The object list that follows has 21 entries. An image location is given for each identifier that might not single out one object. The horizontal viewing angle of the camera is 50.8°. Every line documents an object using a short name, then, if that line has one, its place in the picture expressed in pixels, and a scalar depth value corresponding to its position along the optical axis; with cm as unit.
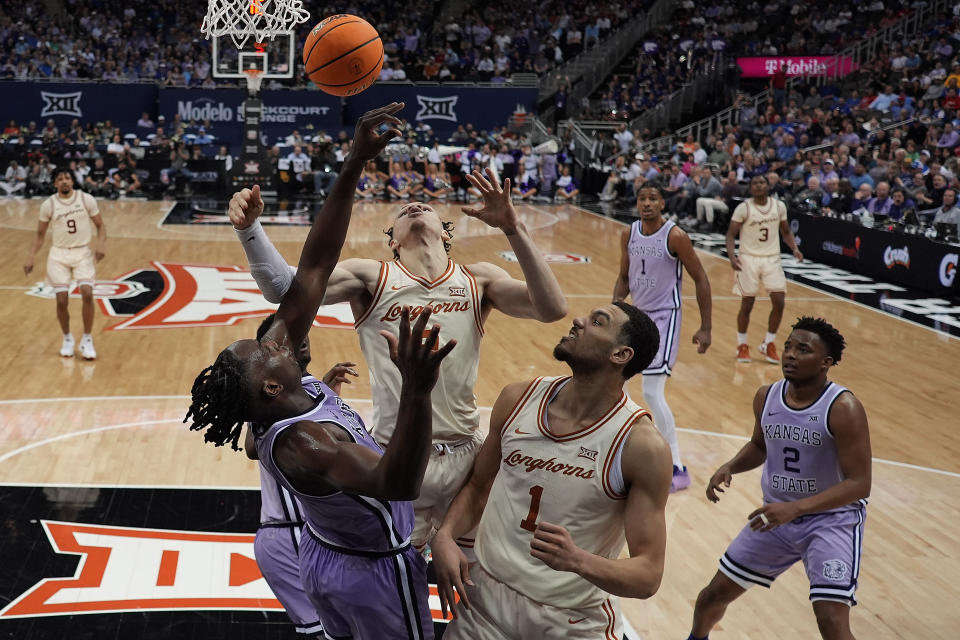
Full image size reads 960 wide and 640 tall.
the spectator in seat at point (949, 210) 1419
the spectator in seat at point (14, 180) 2338
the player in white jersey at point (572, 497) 306
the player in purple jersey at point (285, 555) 392
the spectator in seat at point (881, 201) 1576
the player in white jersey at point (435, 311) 417
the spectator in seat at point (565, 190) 2577
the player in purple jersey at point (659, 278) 691
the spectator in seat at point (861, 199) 1622
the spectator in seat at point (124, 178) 2417
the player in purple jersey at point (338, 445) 249
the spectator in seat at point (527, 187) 2555
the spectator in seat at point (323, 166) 2483
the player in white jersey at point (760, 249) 1061
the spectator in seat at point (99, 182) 2377
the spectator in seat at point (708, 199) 1995
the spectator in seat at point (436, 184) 2469
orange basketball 489
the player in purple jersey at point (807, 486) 413
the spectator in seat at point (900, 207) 1483
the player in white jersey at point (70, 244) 938
